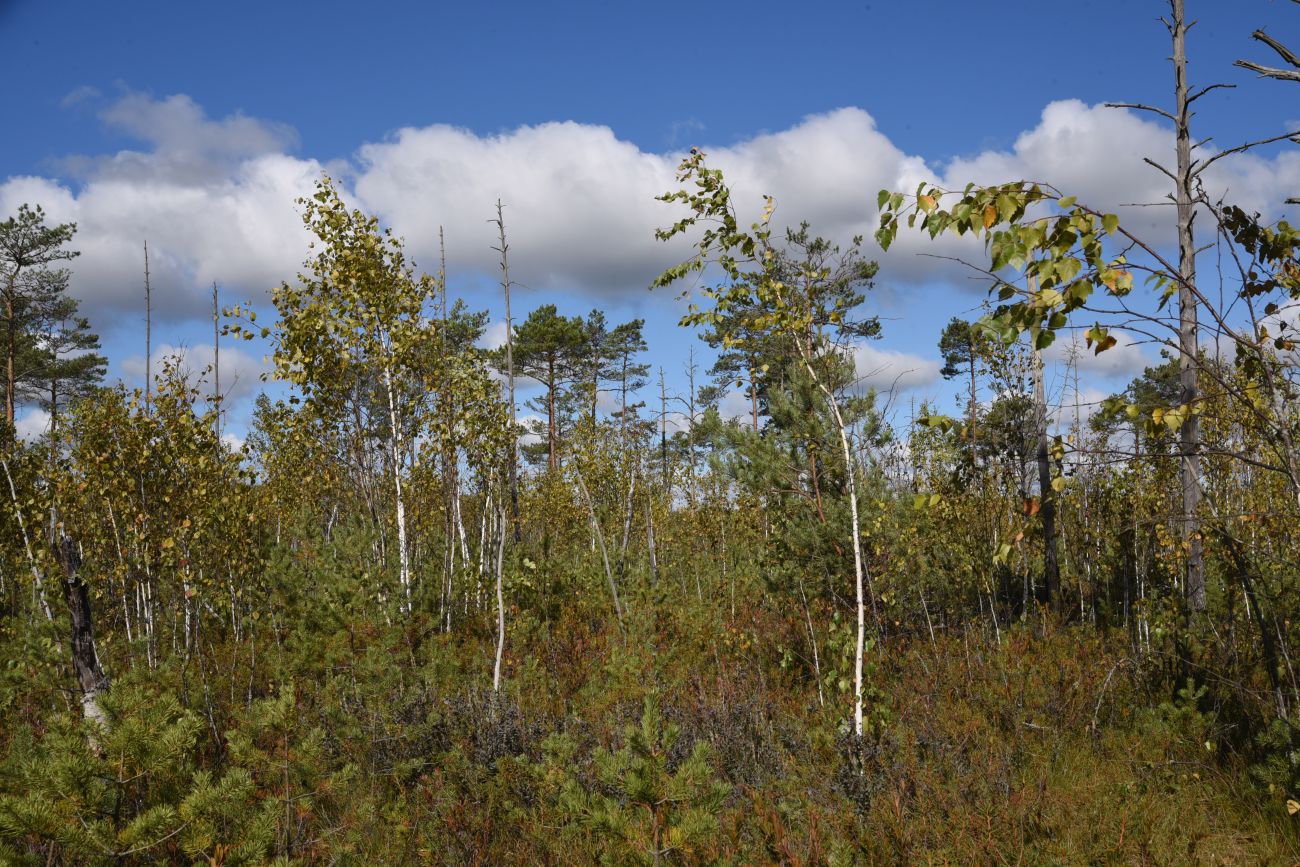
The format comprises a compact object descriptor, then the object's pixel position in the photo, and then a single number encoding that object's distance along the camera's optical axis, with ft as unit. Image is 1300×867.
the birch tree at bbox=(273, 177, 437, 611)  28.73
